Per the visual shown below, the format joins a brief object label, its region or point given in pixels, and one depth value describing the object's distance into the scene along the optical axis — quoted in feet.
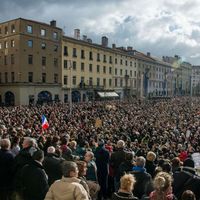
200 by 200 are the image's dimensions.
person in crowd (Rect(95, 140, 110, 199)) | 27.86
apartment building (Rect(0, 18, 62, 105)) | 157.69
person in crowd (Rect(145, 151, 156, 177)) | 23.59
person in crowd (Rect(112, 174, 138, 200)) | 14.83
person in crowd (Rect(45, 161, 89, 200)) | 13.78
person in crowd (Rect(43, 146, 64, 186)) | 20.74
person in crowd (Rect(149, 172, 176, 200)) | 14.96
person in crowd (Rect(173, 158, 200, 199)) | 18.30
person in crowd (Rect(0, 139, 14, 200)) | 19.90
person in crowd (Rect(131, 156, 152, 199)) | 19.71
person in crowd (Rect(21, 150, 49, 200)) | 17.25
